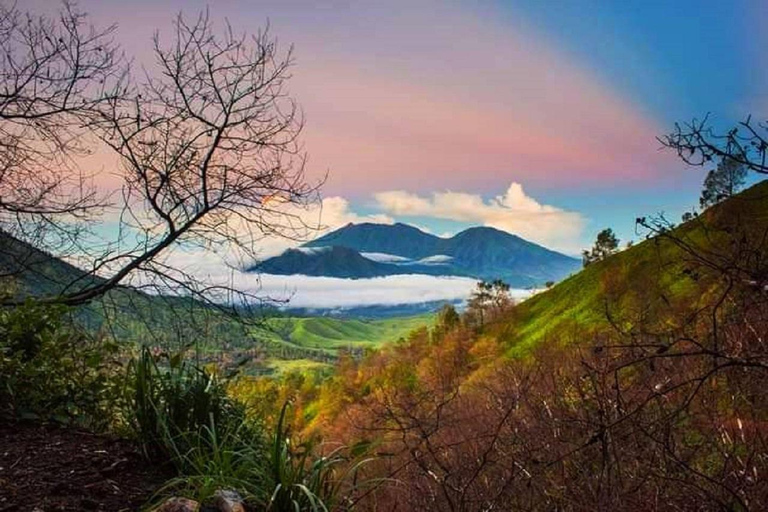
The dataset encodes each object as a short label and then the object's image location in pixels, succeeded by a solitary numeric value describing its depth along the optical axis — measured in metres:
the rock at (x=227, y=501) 3.36
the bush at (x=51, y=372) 5.41
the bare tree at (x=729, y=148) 2.80
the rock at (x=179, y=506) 3.24
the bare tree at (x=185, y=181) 6.59
